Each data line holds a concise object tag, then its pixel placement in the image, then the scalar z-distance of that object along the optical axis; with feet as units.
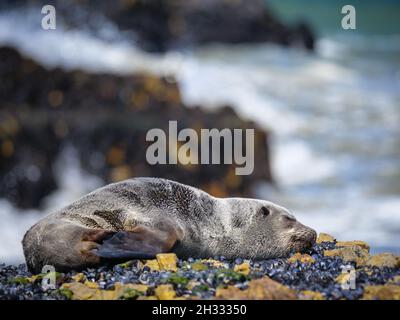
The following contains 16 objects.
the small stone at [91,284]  35.47
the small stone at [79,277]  36.70
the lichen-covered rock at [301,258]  39.70
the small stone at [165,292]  33.55
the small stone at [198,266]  37.53
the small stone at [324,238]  46.62
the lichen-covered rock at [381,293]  32.83
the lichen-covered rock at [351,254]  39.75
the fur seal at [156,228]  37.73
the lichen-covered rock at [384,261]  38.45
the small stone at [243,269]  36.70
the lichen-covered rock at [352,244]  44.27
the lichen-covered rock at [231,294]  33.24
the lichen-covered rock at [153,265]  37.67
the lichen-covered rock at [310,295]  32.97
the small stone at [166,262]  37.55
